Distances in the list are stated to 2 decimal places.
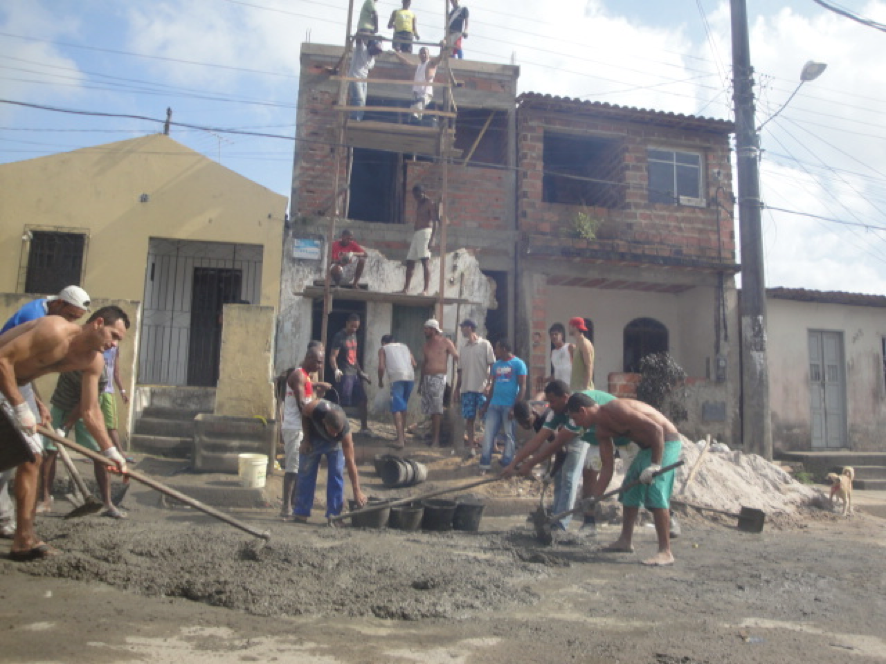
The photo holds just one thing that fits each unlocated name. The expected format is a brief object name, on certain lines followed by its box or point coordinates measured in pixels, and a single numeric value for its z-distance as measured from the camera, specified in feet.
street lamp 37.70
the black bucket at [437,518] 20.93
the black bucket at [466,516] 21.43
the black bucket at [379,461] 26.53
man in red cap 26.66
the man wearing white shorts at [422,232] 36.60
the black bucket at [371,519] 20.33
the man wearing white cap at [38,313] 16.10
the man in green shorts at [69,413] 19.45
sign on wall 38.47
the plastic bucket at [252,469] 24.45
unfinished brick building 40.32
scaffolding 36.81
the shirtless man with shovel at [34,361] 13.73
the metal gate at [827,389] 46.62
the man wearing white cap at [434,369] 30.14
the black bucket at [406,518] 20.43
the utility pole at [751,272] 34.19
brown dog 29.01
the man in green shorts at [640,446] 18.48
